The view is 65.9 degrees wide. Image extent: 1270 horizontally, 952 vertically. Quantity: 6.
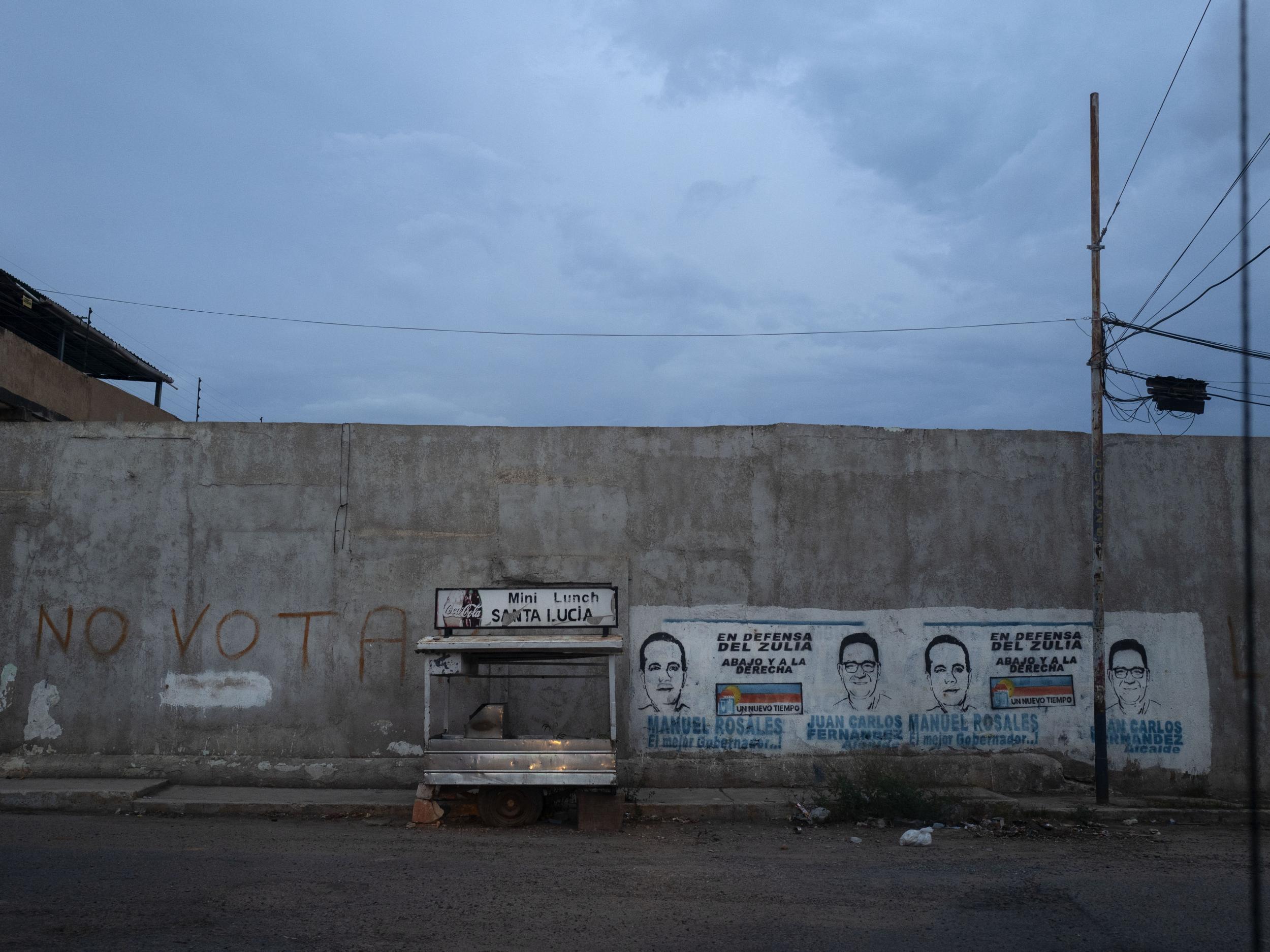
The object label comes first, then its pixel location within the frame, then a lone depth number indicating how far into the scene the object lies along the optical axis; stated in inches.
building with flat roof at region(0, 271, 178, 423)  606.9
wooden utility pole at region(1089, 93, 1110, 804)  437.4
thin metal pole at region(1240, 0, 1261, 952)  162.1
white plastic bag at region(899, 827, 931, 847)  364.2
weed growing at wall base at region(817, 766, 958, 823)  410.9
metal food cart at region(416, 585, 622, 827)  380.2
